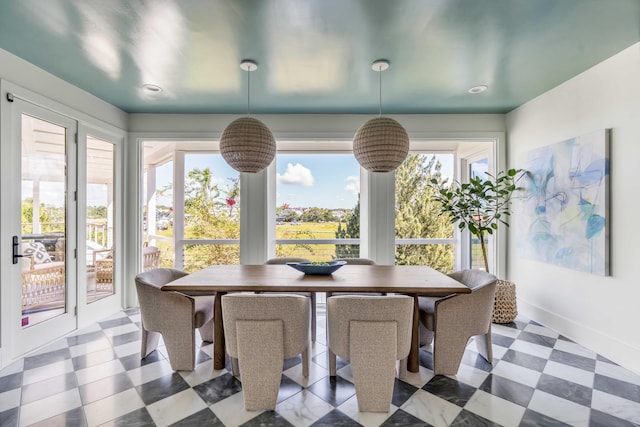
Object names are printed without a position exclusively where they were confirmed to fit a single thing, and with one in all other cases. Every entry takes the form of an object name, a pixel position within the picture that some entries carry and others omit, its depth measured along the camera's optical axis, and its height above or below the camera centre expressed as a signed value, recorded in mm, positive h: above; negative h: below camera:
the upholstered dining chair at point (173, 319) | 2305 -803
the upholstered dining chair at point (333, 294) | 2236 -771
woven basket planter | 3326 -982
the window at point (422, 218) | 4297 -45
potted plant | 3334 +62
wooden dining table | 2158 -512
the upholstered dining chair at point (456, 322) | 2223 -798
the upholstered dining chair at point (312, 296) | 2964 -824
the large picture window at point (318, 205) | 4328 +140
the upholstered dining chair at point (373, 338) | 1825 -751
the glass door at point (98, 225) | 3258 -123
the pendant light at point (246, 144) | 2361 +556
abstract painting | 2588 +103
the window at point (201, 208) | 4414 +100
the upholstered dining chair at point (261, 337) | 1871 -762
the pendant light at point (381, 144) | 2301 +545
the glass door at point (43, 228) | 2596 -128
